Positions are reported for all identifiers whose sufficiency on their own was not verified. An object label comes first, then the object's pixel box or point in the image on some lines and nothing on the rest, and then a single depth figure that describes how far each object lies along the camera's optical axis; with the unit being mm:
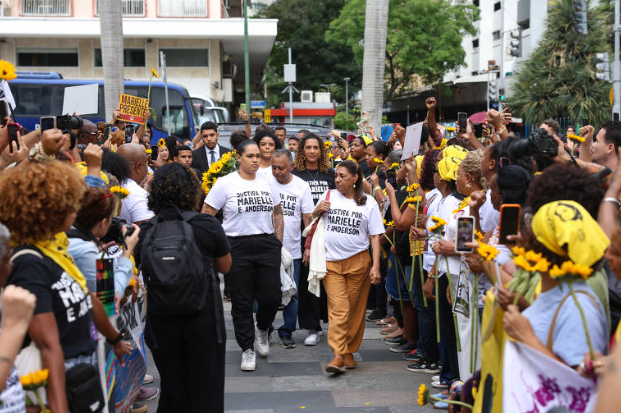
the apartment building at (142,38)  35438
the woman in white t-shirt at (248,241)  7074
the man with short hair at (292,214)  8023
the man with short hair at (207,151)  10612
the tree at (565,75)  28391
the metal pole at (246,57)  29953
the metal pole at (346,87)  42688
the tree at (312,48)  50969
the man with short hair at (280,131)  12594
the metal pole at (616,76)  22688
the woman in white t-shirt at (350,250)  7023
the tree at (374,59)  13789
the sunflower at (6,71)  4884
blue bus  24234
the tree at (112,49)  15883
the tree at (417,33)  44531
